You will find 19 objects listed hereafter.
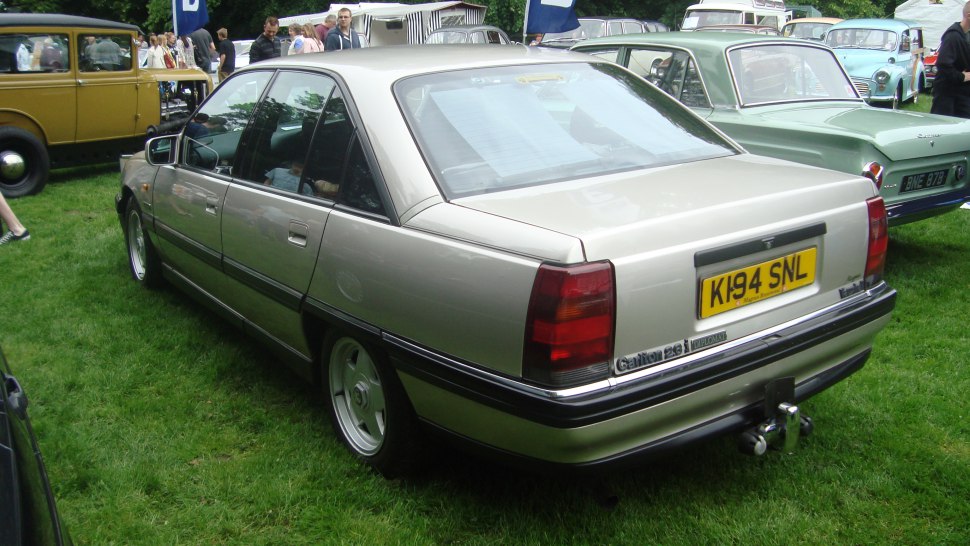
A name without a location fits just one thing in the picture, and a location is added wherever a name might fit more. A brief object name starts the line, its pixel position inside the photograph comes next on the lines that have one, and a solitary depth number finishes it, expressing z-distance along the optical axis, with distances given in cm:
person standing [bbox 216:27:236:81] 1372
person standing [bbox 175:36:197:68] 1655
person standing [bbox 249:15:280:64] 1228
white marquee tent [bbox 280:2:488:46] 2514
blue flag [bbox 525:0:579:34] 959
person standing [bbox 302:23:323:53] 1262
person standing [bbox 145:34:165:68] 1659
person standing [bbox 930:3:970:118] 730
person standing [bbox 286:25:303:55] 1270
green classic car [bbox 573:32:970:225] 497
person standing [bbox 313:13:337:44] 1430
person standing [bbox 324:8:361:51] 1159
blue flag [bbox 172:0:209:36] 1023
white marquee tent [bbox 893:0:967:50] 2455
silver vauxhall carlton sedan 232
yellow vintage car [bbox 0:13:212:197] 843
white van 2231
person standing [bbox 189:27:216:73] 1412
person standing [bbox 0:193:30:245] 658
